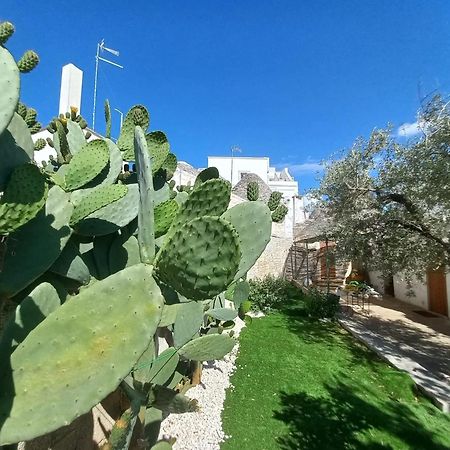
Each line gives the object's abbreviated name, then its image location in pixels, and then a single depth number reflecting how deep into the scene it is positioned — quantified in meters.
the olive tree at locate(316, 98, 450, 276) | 6.53
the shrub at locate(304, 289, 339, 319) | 10.41
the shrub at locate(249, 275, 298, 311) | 11.57
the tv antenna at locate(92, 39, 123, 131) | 9.89
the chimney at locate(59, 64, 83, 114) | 8.43
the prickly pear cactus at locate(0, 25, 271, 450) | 0.94
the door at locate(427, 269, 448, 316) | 11.40
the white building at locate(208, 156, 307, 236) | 32.38
